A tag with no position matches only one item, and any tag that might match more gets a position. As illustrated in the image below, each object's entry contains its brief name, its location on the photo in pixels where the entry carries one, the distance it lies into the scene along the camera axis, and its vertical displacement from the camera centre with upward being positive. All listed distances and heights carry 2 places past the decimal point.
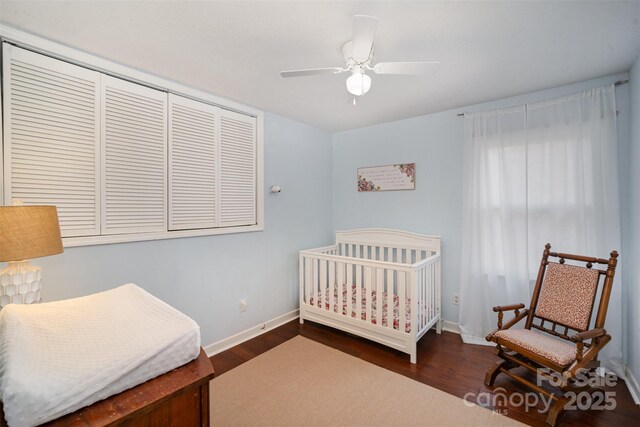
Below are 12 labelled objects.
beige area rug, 1.77 -1.29
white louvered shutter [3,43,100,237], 1.65 +0.51
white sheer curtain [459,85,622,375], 2.20 +0.17
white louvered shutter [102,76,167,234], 2.00 +0.45
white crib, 2.46 -0.73
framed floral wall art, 3.29 +0.49
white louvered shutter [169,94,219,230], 2.35 +0.47
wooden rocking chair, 1.77 -0.82
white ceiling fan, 1.49 +0.87
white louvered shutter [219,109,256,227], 2.70 +0.48
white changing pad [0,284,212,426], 0.67 -0.40
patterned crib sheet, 2.54 -0.91
